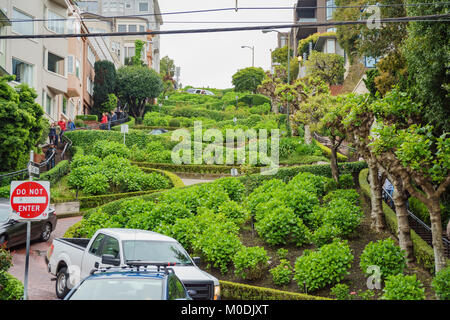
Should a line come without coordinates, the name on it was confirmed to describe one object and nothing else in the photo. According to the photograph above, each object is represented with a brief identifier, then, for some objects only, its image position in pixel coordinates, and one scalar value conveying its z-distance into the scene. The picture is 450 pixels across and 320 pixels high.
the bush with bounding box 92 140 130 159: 32.41
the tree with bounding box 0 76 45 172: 23.98
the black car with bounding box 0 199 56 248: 15.72
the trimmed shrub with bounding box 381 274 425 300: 9.95
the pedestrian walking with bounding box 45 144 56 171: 28.61
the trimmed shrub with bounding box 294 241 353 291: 12.16
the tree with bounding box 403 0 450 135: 13.24
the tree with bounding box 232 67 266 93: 92.19
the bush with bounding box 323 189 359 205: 18.62
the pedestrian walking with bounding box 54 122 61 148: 33.70
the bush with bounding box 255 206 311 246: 15.60
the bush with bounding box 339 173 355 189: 21.80
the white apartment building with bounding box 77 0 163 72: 90.56
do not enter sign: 11.36
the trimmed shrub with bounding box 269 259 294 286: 13.20
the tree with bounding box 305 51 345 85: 57.28
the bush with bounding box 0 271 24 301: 10.89
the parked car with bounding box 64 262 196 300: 7.55
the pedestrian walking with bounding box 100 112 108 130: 44.34
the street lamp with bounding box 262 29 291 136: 41.93
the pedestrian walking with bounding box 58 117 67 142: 35.47
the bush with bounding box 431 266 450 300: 9.88
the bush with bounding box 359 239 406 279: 11.91
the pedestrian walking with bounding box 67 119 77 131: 39.09
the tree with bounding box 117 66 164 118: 63.56
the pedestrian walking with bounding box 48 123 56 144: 33.17
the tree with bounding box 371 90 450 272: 11.47
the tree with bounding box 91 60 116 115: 56.44
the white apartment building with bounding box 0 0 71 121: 32.46
